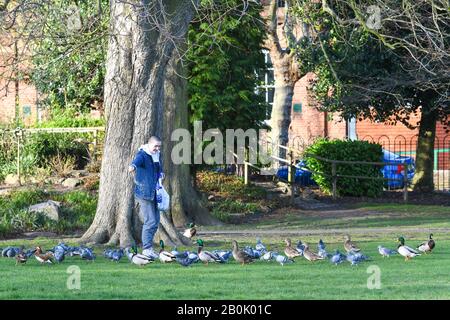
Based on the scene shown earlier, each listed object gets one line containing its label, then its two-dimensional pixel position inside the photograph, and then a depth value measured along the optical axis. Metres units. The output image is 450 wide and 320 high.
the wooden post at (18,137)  27.75
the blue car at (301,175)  32.22
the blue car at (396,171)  33.41
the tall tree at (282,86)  34.28
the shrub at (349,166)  31.17
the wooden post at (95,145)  29.00
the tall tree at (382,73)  25.33
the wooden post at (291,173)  29.03
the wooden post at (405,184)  29.97
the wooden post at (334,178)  30.55
